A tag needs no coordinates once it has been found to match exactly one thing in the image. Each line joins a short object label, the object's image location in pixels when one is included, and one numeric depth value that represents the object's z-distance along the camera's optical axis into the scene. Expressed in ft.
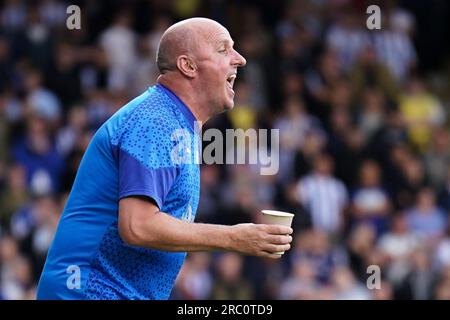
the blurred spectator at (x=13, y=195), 37.47
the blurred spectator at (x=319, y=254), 37.83
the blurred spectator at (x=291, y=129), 41.93
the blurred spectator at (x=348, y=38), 48.24
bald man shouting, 15.39
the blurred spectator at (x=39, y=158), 39.24
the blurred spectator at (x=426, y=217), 40.57
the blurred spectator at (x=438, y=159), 43.18
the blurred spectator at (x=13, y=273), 34.94
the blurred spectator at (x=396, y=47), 48.75
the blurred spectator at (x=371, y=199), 41.09
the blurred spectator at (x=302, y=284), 36.55
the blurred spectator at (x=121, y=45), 45.01
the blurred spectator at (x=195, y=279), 36.23
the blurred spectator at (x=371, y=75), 47.06
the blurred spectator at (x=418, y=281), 37.50
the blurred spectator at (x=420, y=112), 45.57
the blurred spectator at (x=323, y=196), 40.70
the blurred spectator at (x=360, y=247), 38.88
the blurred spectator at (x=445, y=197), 41.55
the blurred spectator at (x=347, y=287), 36.55
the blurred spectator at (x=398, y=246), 38.60
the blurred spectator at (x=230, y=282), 36.70
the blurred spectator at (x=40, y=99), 41.32
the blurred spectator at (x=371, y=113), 44.37
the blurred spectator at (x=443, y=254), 38.83
